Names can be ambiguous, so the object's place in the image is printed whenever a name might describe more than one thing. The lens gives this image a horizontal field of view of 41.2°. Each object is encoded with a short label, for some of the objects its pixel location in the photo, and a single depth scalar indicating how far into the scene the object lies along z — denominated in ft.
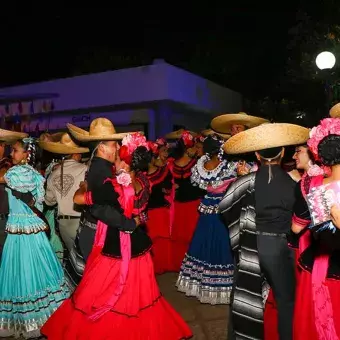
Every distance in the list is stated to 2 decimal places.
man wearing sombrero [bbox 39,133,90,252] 17.76
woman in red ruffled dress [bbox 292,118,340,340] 9.57
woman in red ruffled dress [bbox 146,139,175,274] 24.89
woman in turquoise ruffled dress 15.62
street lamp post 26.40
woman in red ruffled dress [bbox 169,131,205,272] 24.31
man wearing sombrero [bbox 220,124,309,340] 12.85
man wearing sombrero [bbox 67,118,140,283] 14.06
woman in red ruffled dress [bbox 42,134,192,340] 13.01
